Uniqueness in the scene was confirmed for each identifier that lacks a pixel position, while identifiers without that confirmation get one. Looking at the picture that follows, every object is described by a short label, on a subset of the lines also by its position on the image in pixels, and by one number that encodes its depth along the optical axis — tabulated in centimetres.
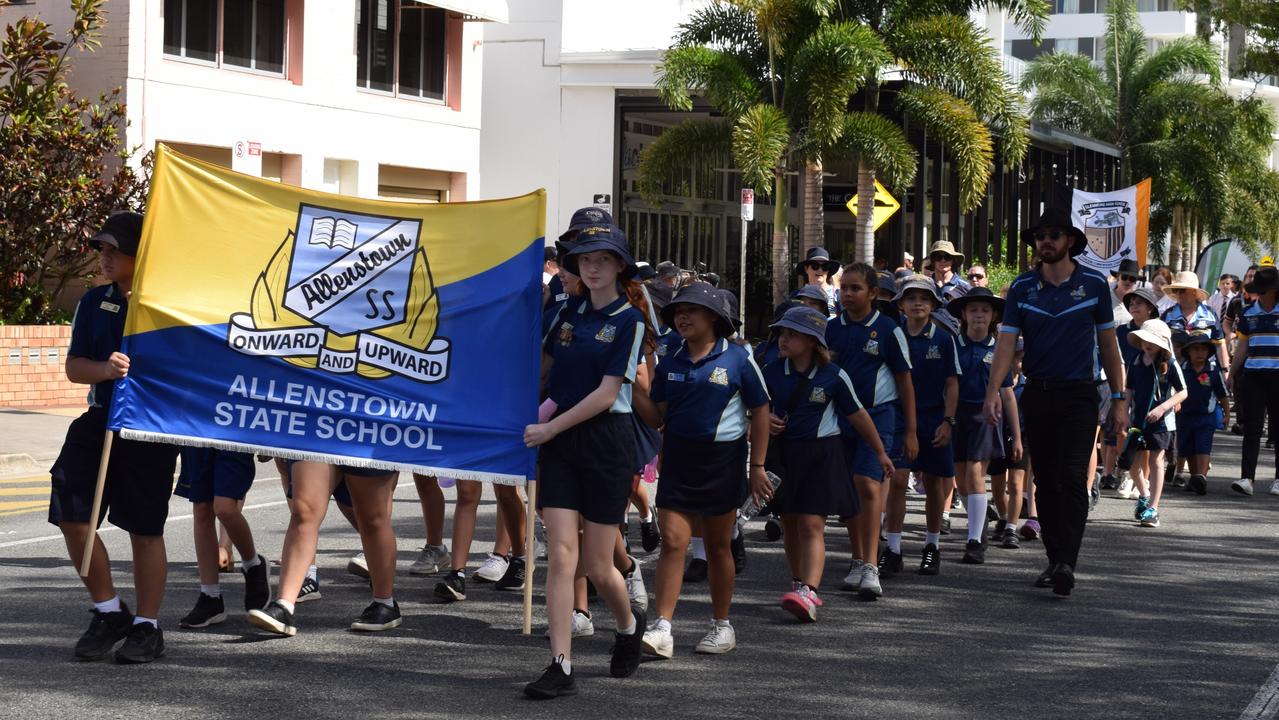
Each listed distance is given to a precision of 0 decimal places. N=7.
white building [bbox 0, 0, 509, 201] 2444
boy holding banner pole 698
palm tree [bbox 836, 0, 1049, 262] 3006
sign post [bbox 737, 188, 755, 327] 2672
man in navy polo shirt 955
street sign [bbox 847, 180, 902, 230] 2792
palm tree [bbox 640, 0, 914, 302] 2872
